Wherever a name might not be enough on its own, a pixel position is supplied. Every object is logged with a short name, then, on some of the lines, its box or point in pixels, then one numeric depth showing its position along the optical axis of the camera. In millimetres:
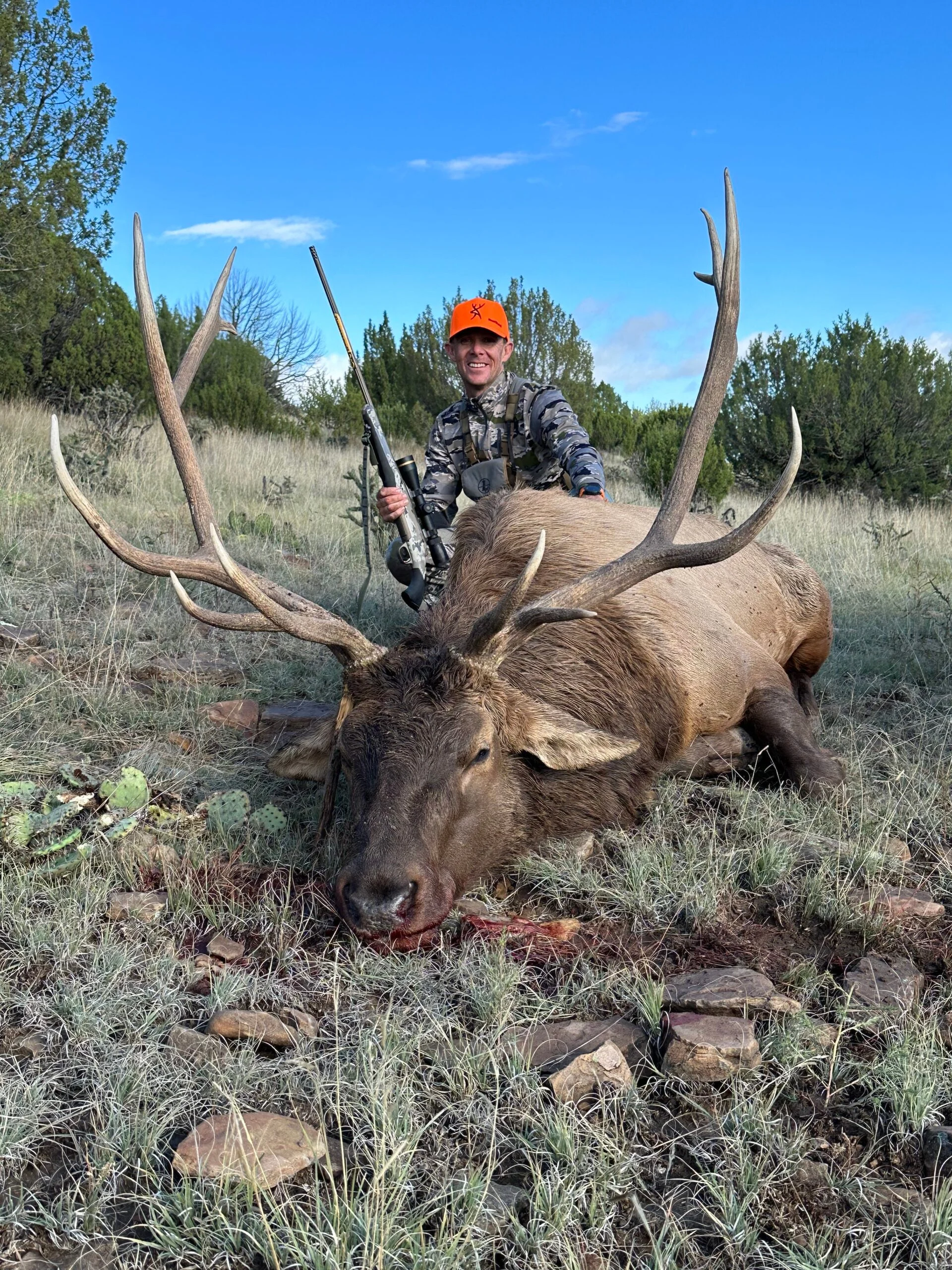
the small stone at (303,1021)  2215
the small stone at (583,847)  3023
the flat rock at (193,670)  4469
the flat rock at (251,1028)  2174
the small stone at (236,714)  4125
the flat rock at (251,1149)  1704
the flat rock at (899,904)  2615
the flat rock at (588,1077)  1954
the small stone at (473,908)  2795
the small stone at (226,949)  2555
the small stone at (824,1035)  2066
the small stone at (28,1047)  2115
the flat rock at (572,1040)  2076
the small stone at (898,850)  2957
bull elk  2654
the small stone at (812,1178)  1704
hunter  5258
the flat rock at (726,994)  2168
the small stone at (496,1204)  1628
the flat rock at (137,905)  2689
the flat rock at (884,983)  2213
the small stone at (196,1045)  2088
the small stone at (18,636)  4523
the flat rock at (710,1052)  1978
